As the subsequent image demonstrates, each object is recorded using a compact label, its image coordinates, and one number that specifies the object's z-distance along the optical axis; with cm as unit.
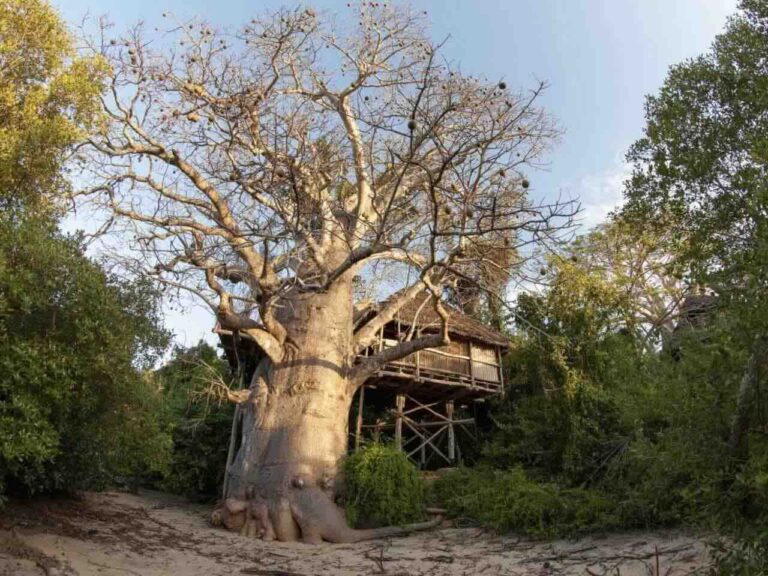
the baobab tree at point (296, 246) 882
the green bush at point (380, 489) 1020
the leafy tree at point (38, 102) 676
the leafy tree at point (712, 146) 547
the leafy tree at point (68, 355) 607
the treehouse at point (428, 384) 1452
